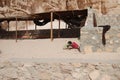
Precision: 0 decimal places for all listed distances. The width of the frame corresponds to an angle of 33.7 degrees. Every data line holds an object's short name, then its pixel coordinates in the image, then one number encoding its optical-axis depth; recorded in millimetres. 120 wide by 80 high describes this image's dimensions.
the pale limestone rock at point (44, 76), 6805
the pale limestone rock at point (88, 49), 9887
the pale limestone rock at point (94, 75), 6464
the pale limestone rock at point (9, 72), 7072
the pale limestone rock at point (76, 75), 6594
